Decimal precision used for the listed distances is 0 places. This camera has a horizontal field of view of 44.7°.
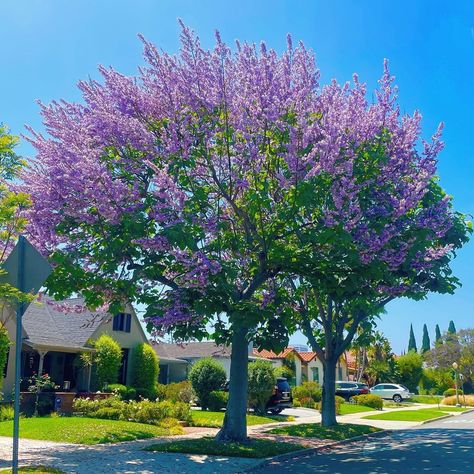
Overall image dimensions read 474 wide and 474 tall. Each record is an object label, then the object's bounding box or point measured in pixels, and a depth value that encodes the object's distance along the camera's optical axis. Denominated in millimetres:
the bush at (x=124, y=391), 25830
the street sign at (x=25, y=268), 8148
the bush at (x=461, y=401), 48094
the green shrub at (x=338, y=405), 31956
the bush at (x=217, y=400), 27203
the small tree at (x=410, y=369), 63594
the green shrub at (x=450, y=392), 54719
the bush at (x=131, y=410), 20578
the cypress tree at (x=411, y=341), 129163
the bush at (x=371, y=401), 39469
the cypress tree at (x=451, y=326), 110944
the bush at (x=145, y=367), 30062
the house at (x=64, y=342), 25156
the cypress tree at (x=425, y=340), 121375
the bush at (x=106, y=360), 27362
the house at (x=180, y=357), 39906
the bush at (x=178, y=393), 28922
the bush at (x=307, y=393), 38375
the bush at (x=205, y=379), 27844
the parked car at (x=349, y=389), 44812
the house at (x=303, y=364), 54594
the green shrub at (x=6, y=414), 19797
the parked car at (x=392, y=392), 51062
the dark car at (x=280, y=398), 27828
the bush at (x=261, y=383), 26750
